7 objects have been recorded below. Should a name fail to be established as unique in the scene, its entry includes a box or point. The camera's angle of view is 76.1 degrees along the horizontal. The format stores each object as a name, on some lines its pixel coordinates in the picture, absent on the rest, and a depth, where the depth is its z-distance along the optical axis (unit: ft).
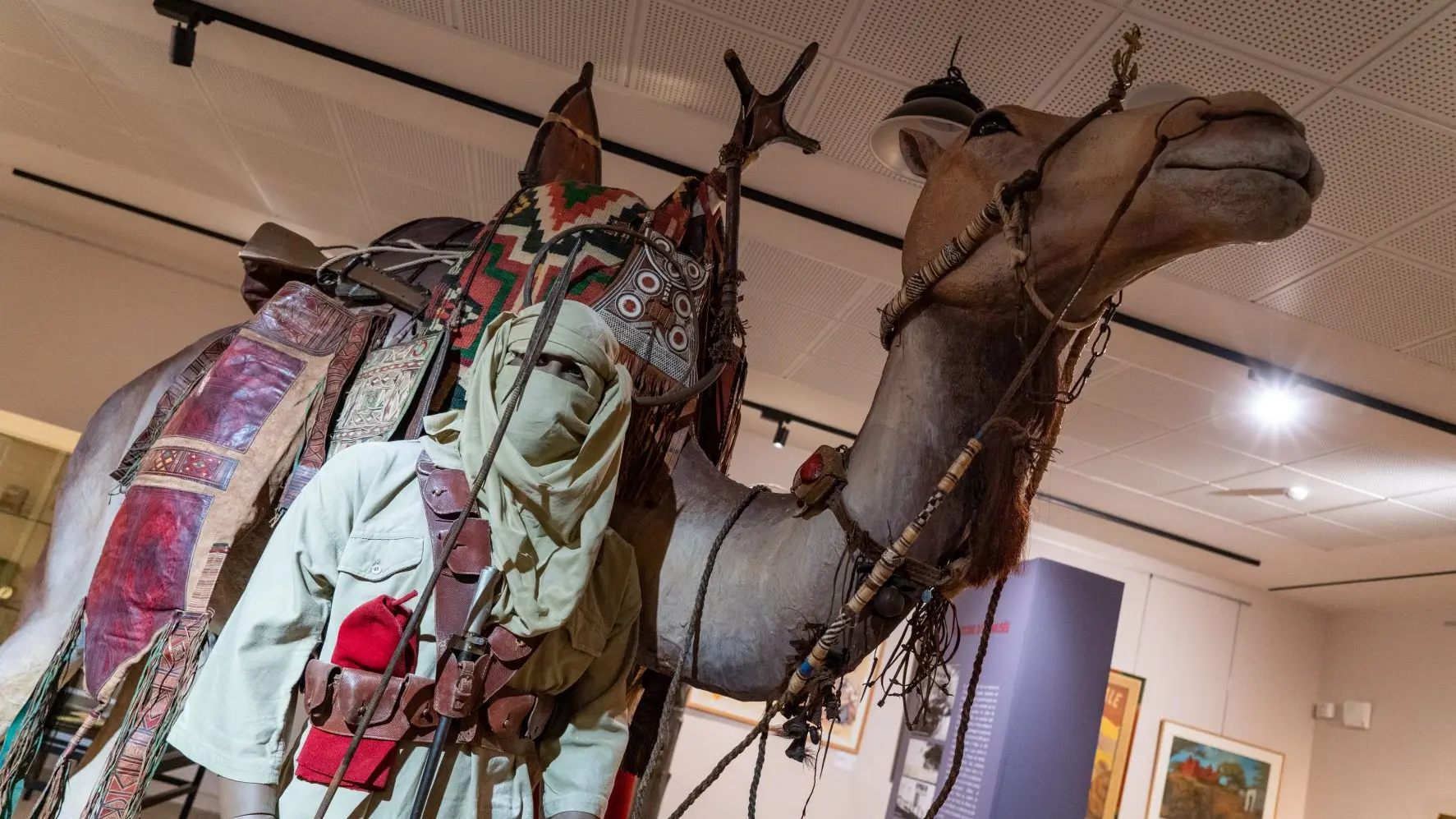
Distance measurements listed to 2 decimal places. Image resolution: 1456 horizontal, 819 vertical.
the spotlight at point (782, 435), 20.47
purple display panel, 13.69
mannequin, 4.12
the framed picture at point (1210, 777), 22.82
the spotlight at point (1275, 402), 13.55
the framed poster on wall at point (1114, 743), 22.49
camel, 3.67
